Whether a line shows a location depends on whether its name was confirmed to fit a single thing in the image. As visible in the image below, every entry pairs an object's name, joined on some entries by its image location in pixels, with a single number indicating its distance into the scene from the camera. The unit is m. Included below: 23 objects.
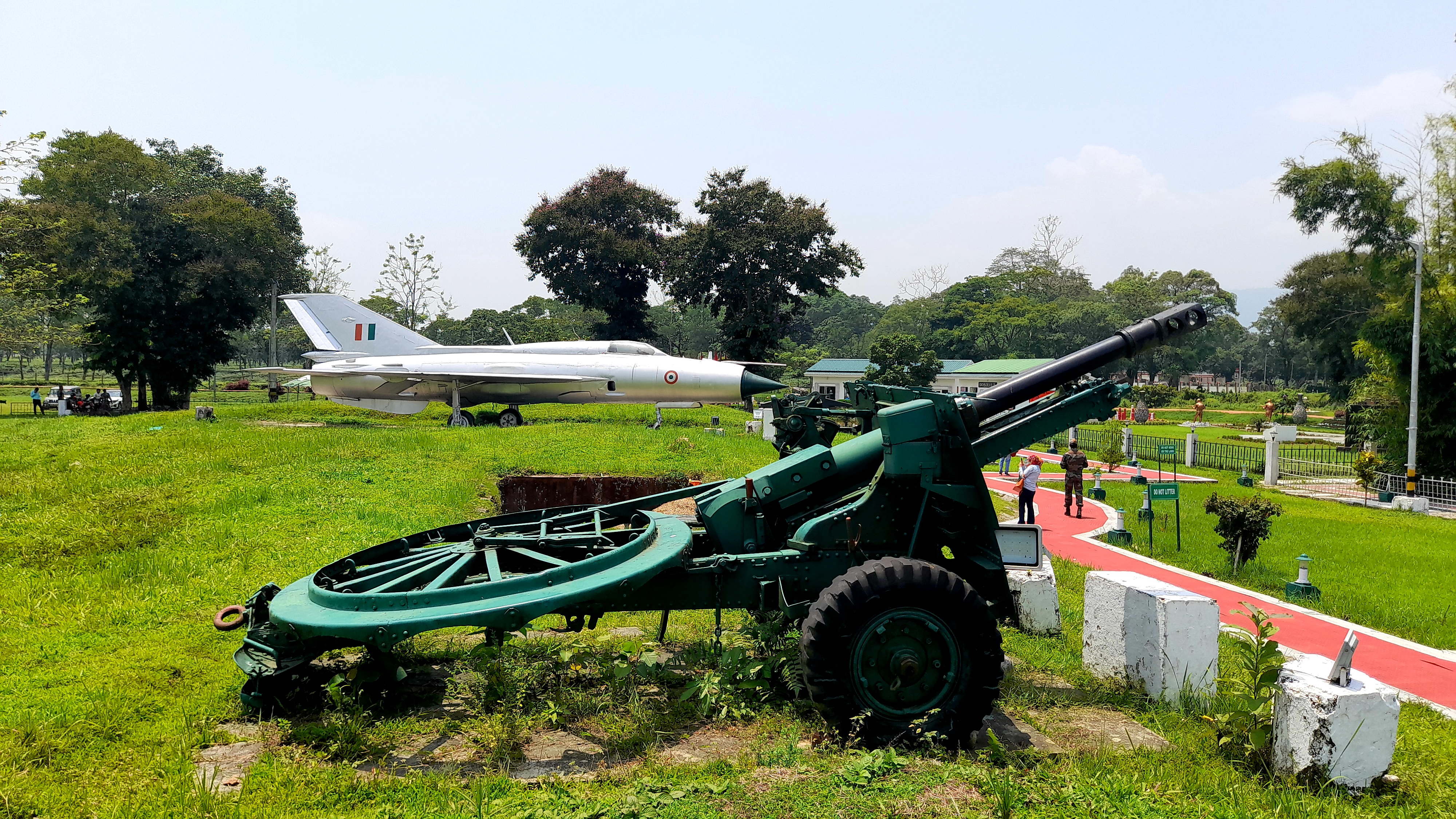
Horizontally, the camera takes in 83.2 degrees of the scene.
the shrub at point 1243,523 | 10.95
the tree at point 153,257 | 32.34
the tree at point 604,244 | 48.22
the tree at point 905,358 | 46.75
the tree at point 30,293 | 20.61
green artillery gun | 4.16
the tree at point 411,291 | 49.91
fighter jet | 22.14
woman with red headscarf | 13.88
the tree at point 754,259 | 41.75
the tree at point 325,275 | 56.31
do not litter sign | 12.01
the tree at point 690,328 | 84.25
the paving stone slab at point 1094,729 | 4.56
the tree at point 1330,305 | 47.69
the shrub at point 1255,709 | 4.33
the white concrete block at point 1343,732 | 3.98
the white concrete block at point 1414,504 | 19.48
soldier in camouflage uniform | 15.93
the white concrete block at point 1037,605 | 6.91
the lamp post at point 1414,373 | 20.34
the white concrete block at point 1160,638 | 5.20
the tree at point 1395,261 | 21.86
